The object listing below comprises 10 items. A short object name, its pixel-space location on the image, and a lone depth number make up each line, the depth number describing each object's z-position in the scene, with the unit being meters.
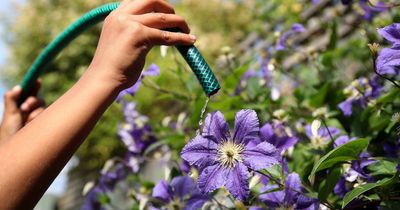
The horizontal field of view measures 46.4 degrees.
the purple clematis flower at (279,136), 0.88
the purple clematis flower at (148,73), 1.13
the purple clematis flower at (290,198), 0.77
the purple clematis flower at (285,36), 1.29
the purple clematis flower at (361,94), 1.00
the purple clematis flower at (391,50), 0.67
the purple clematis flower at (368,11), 1.57
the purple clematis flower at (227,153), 0.65
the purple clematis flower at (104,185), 1.57
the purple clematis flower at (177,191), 0.96
